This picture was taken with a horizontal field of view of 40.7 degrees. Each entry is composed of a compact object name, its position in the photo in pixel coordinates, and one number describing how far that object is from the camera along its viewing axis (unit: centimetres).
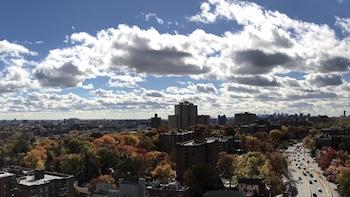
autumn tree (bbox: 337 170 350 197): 7941
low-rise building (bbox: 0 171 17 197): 6483
